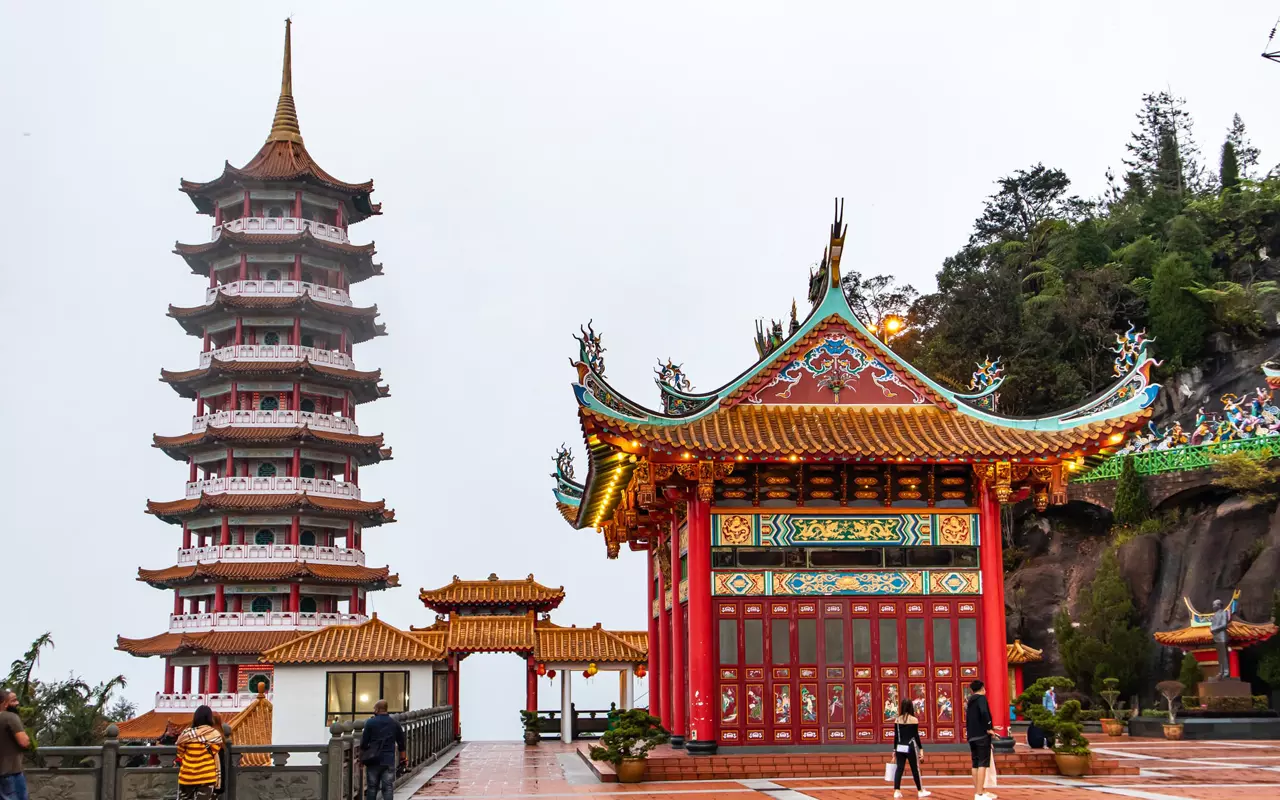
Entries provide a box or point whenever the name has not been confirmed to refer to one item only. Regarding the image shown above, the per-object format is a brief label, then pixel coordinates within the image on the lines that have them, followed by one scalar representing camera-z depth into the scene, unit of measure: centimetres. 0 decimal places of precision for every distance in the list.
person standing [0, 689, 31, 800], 1202
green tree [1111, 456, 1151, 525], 4372
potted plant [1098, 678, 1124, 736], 3309
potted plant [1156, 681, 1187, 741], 3056
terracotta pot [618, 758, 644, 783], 1897
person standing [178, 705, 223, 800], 1424
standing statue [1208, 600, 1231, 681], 3334
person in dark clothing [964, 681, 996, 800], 1570
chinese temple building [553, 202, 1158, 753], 2030
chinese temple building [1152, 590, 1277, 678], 3391
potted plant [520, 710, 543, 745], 3559
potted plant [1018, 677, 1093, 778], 1950
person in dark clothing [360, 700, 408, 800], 1480
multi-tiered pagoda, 4853
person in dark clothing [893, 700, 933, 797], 1625
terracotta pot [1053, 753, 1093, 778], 1947
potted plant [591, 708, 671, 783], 1898
